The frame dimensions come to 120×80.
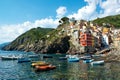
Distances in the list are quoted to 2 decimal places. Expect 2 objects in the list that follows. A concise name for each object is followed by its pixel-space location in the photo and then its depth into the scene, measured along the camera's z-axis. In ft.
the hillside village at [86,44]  217.11
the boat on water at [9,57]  167.21
